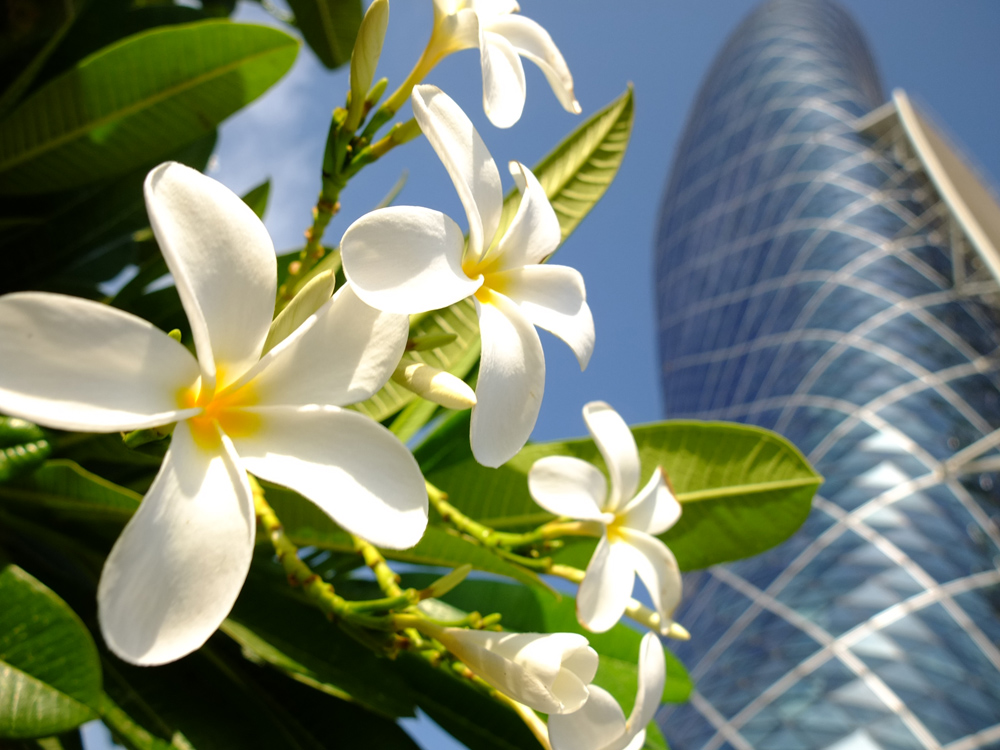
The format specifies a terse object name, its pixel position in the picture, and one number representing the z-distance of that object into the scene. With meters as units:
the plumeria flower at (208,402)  0.16
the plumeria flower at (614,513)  0.27
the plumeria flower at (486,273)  0.19
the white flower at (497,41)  0.25
